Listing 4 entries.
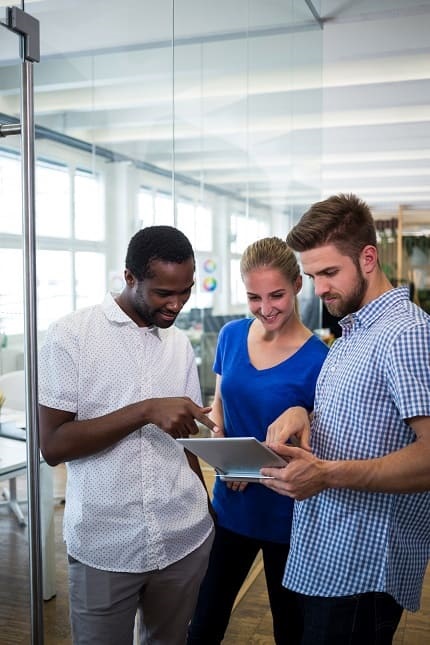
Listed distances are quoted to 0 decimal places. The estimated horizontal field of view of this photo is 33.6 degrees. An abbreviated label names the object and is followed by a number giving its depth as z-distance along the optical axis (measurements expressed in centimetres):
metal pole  153
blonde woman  203
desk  158
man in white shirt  152
